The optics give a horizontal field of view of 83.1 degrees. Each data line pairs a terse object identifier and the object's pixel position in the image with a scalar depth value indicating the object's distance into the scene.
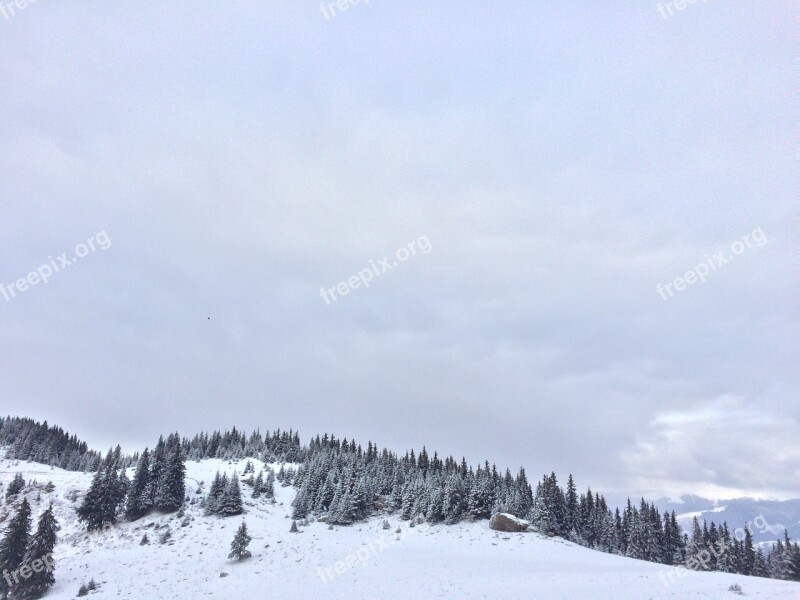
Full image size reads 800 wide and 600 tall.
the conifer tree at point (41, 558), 45.56
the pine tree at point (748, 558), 75.94
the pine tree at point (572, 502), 83.24
